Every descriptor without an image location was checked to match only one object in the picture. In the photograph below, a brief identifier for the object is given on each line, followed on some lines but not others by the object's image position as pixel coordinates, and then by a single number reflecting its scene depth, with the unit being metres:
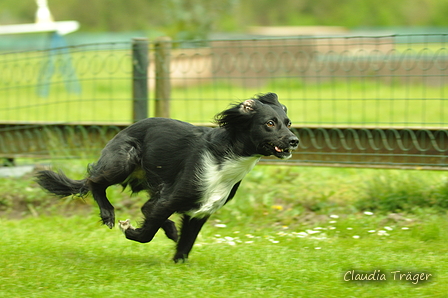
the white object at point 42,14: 36.12
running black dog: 7.94
